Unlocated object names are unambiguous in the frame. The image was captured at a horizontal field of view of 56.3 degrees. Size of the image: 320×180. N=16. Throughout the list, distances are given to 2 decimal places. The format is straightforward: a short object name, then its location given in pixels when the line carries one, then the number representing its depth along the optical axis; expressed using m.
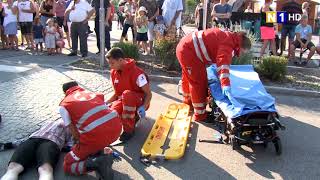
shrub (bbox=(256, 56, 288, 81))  6.58
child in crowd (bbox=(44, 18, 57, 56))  8.26
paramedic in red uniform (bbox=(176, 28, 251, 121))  4.34
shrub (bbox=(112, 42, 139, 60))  7.00
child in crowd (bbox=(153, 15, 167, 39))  8.14
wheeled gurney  3.70
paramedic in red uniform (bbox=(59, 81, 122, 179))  3.14
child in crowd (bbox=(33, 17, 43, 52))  8.54
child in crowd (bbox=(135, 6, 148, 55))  8.17
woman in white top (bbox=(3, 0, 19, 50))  8.75
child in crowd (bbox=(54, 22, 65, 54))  8.47
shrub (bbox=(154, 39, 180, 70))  6.90
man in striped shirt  3.08
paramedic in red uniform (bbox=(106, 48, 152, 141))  4.01
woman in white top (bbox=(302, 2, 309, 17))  8.55
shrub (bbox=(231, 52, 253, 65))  6.62
